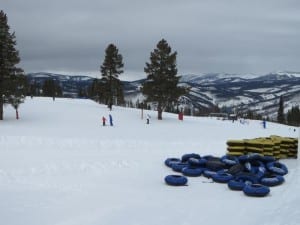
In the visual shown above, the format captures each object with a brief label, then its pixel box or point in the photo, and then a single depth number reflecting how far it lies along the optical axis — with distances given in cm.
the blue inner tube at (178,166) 2047
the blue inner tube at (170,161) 2156
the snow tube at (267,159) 1999
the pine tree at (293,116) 13326
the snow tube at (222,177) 1789
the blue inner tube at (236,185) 1656
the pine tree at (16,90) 4206
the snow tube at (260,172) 1800
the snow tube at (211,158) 2098
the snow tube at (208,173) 1897
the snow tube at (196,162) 2053
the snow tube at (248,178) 1758
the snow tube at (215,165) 2002
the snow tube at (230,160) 2002
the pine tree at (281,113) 12066
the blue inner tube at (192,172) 1931
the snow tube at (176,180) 1756
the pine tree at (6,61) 4144
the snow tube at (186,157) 2203
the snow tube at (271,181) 1730
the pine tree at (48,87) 11406
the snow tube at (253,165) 1878
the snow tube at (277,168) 1894
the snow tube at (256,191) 1544
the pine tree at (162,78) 5269
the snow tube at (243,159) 1959
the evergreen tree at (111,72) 6216
